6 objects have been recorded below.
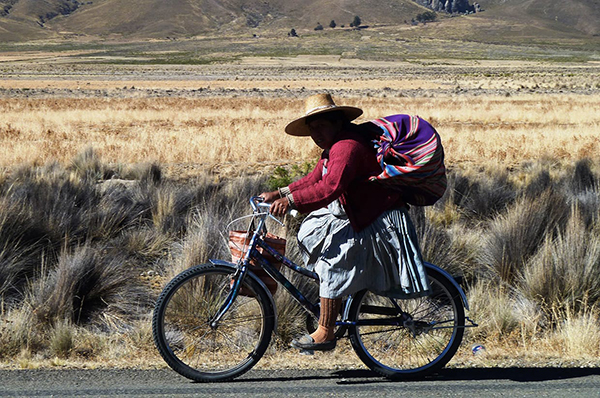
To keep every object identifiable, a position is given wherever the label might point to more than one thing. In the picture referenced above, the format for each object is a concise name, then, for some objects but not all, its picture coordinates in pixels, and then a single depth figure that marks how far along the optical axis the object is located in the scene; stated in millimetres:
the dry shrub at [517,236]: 13789
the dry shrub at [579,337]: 10076
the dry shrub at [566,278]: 12203
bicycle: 8937
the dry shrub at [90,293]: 11430
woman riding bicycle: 8500
